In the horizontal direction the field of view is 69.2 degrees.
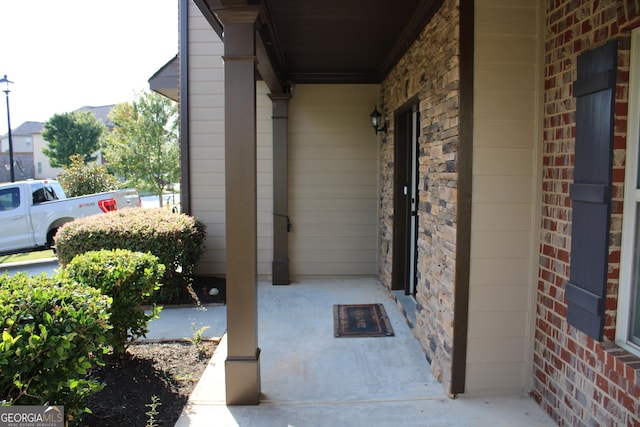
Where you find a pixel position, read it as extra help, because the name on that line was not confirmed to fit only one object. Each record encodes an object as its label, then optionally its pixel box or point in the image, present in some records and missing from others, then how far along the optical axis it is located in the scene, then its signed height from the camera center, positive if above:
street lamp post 13.92 +1.99
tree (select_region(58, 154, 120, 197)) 11.87 -0.07
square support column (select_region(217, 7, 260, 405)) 2.98 -0.19
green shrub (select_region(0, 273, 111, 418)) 1.99 -0.74
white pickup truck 8.56 -0.64
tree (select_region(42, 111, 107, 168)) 30.83 +2.68
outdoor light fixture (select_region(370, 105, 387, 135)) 5.93 +0.75
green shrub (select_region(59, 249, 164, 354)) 3.25 -0.75
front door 5.01 -0.30
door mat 4.28 -1.41
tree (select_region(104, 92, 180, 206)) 15.35 +1.05
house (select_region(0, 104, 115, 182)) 39.25 +2.69
